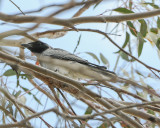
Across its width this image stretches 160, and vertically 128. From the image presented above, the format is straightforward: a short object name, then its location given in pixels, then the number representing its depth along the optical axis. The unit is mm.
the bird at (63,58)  5515
